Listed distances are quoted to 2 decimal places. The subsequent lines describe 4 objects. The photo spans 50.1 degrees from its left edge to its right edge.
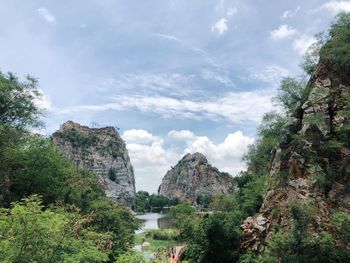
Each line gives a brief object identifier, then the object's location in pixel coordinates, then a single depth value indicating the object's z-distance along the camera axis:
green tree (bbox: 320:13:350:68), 26.02
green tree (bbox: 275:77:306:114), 43.50
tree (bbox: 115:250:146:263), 11.98
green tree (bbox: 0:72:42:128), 32.91
